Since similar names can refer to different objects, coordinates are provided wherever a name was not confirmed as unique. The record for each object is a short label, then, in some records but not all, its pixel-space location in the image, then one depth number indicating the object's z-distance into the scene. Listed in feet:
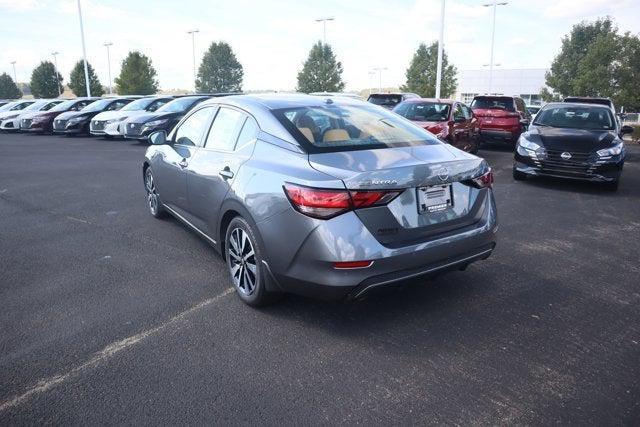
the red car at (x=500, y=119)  48.06
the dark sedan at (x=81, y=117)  63.05
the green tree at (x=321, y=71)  173.88
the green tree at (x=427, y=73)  156.25
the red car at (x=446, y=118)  36.40
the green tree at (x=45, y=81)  197.36
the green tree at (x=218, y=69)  206.80
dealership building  221.87
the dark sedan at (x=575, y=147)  26.37
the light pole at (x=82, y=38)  127.65
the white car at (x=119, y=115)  57.06
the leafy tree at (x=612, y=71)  80.48
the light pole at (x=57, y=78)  201.22
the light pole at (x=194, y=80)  195.62
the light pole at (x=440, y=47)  82.28
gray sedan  9.71
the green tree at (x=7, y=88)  230.68
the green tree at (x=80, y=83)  183.21
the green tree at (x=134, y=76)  167.32
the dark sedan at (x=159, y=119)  49.83
